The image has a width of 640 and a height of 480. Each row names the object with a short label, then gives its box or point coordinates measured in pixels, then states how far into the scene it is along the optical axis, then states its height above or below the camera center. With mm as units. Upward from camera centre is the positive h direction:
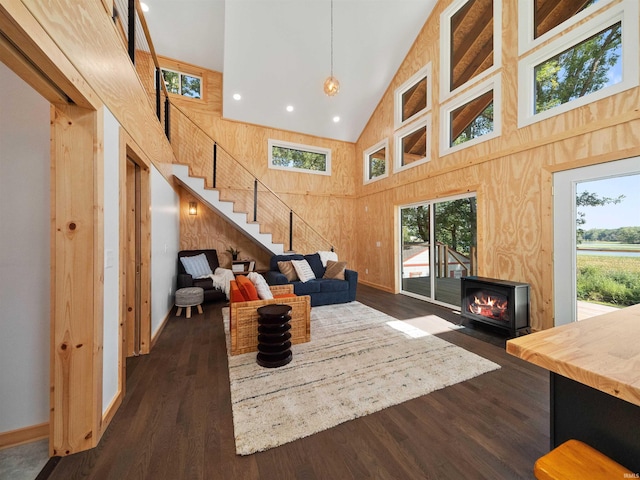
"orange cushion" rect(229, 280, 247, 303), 3120 -682
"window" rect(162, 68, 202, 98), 6105 +3887
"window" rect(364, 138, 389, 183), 6453 +2153
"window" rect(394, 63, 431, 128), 5203 +3200
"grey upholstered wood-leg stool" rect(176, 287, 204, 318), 4117 -945
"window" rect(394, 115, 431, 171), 5188 +2147
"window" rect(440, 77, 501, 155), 3953 +2111
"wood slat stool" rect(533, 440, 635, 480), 754 -712
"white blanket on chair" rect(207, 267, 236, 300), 4949 -759
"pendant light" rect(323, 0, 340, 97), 4162 +2567
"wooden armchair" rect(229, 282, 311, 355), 2840 -957
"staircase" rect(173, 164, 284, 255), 4980 +702
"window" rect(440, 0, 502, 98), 4014 +3483
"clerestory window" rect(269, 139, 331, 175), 6926 +2369
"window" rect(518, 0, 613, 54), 3102 +2928
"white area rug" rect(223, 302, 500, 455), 1815 -1294
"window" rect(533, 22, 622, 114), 2844 +2085
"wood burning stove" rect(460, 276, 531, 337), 3256 -883
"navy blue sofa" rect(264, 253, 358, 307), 4688 -869
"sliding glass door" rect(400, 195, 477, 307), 4539 -153
